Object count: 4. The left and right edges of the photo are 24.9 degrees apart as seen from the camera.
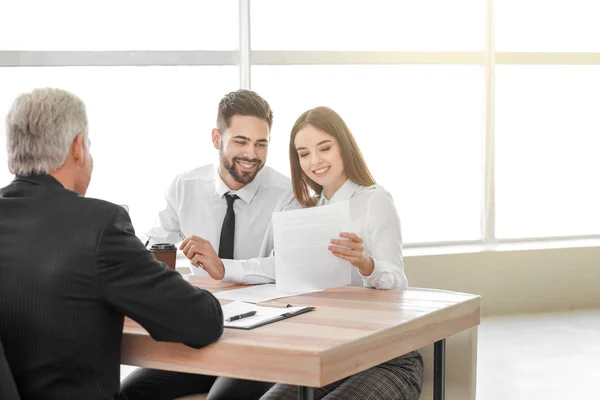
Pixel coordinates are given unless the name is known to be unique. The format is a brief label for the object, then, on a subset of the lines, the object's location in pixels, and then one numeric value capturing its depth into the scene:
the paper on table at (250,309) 3.76
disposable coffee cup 4.29
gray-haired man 3.45
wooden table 3.51
